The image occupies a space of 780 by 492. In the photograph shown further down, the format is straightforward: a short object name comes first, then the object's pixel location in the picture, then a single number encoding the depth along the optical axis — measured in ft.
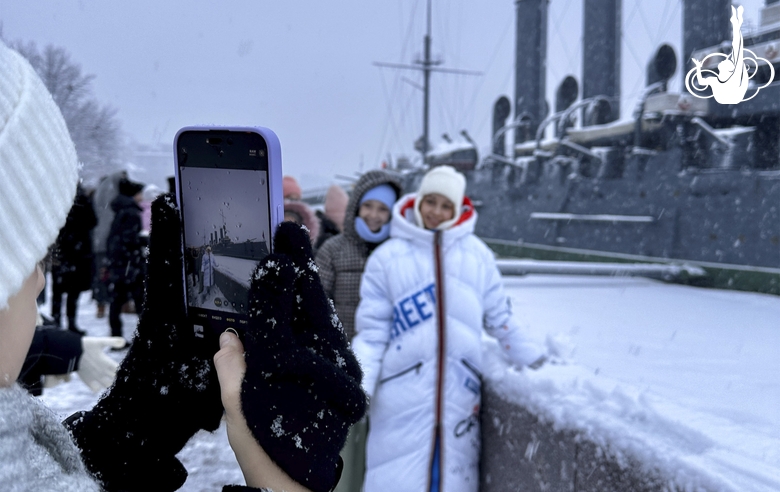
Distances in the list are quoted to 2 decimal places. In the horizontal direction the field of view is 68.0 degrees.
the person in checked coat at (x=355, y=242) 12.07
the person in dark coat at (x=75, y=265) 20.86
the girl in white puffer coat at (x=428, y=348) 8.57
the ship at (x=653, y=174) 30.32
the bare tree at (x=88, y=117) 40.46
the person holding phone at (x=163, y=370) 2.06
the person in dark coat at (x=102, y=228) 24.38
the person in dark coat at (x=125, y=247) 22.40
